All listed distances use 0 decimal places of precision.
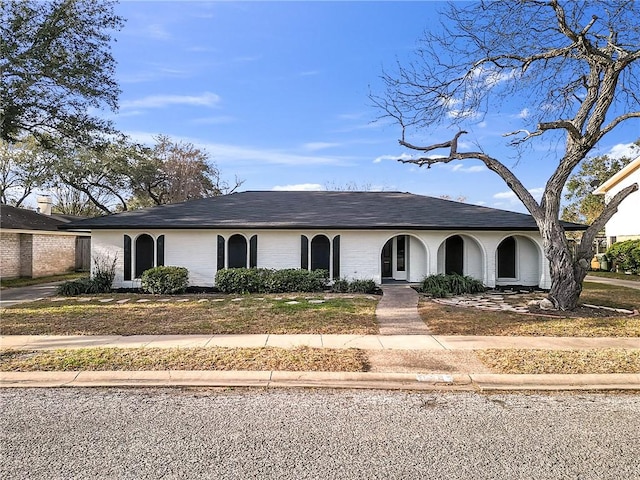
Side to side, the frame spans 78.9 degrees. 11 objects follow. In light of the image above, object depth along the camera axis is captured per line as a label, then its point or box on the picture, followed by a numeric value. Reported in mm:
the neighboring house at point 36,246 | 16828
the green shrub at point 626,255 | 20188
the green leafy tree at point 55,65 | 11789
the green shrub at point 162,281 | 12383
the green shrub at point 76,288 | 12211
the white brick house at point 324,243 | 13305
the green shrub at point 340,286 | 12867
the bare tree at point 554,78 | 9070
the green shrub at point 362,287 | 12711
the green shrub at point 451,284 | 12562
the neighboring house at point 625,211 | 22141
